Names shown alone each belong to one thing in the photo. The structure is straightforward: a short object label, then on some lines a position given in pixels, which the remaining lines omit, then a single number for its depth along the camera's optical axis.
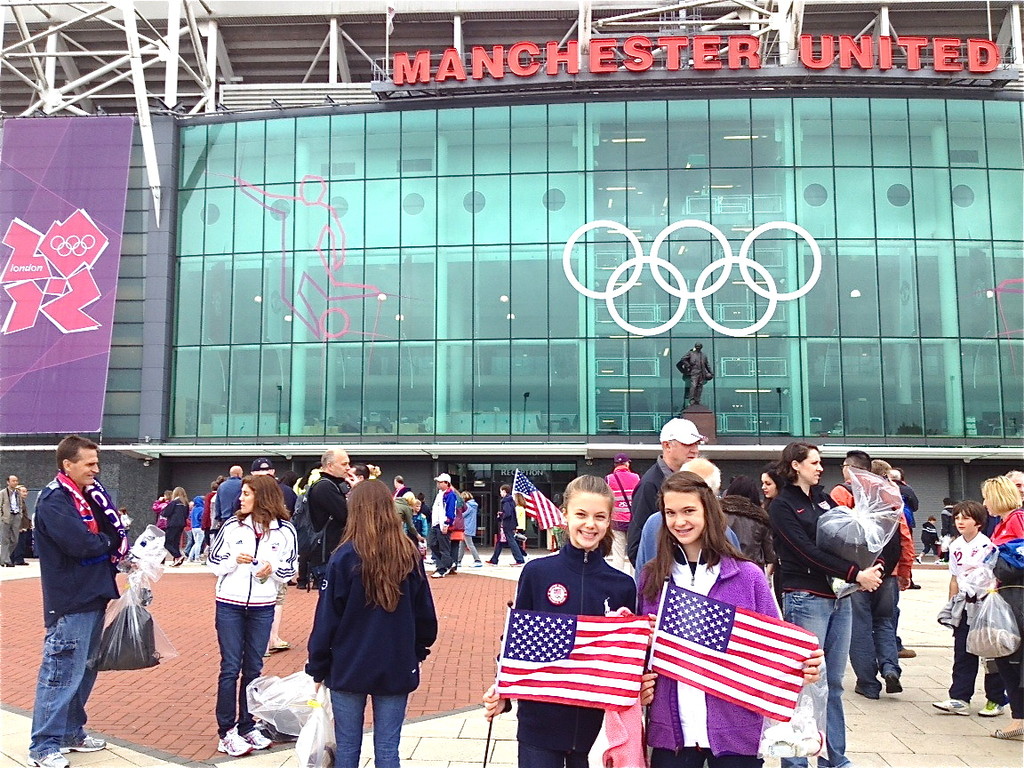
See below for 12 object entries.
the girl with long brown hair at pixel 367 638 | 4.25
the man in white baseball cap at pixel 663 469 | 5.70
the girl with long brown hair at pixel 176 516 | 19.56
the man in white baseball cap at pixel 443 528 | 17.67
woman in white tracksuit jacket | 5.83
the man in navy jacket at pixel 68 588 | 5.39
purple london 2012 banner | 30.94
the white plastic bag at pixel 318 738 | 4.26
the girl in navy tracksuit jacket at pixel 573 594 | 3.56
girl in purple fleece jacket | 3.44
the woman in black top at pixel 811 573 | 5.12
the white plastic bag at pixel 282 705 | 5.87
